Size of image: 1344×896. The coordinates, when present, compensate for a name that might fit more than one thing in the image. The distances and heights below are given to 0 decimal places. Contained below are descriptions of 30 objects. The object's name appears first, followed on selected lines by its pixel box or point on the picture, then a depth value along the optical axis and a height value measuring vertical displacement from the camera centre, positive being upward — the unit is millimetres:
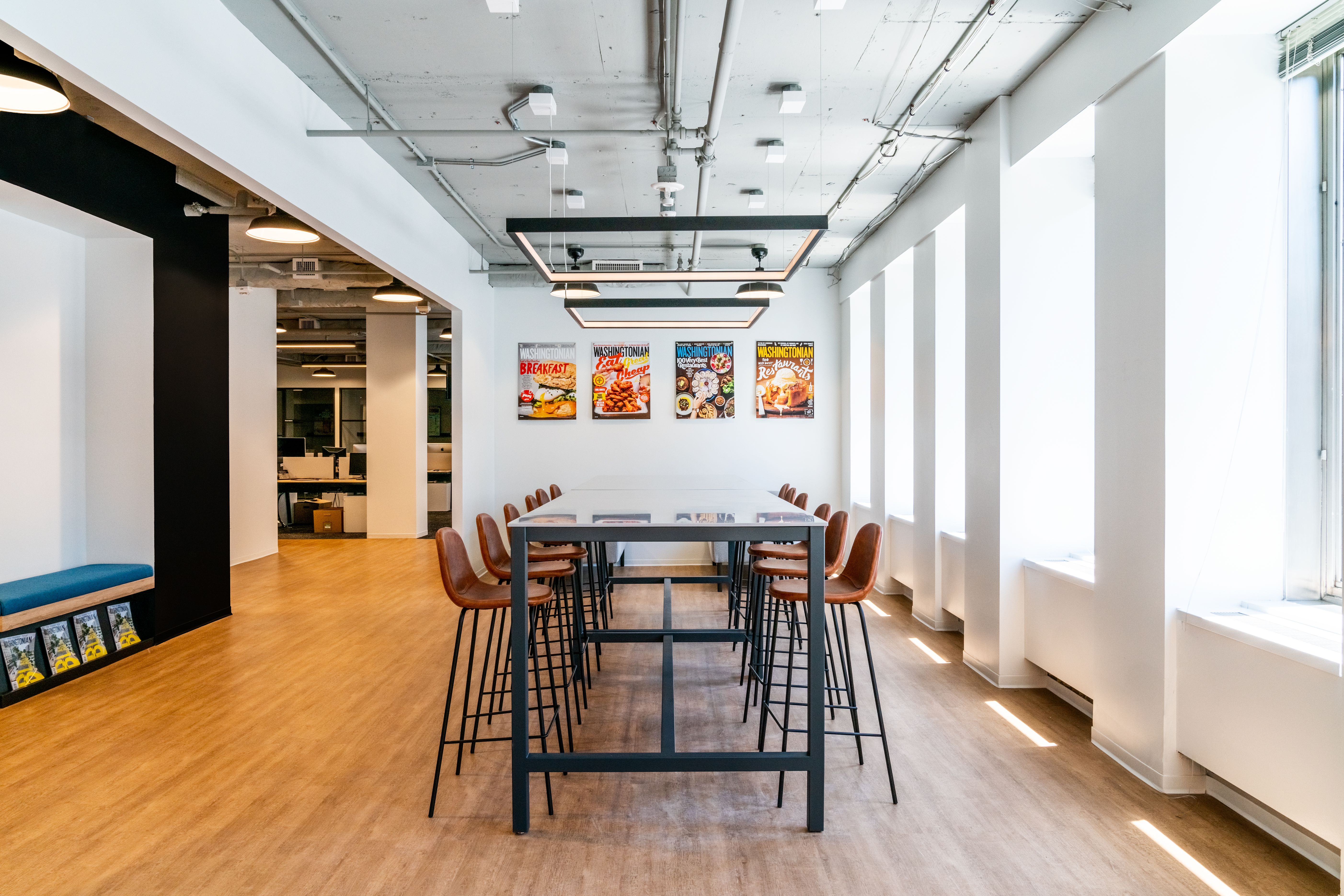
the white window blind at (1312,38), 2668 +1515
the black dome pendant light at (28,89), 2891 +1431
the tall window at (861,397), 8344 +557
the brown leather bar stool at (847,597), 3121 -656
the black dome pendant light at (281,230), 5555 +1640
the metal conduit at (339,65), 3574 +2079
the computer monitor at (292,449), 13820 -18
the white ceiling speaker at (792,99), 4285 +2018
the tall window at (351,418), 16609 +676
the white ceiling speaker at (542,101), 4254 +1993
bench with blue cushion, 4258 -888
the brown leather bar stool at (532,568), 3594 -604
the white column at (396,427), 10961 +305
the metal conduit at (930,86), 3469 +2012
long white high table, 2729 -818
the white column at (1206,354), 2932 +368
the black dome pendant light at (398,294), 8570 +1788
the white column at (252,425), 8992 +284
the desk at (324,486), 11789 -617
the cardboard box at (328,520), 11727 -1140
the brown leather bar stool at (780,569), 3648 -613
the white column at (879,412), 7199 +344
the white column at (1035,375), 4371 +421
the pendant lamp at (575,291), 5512 +1164
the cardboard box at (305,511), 12516 -1066
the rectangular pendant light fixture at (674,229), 3438 +1038
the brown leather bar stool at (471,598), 2980 -633
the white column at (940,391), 5723 +432
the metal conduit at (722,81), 2979 +1766
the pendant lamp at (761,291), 5742 +1214
